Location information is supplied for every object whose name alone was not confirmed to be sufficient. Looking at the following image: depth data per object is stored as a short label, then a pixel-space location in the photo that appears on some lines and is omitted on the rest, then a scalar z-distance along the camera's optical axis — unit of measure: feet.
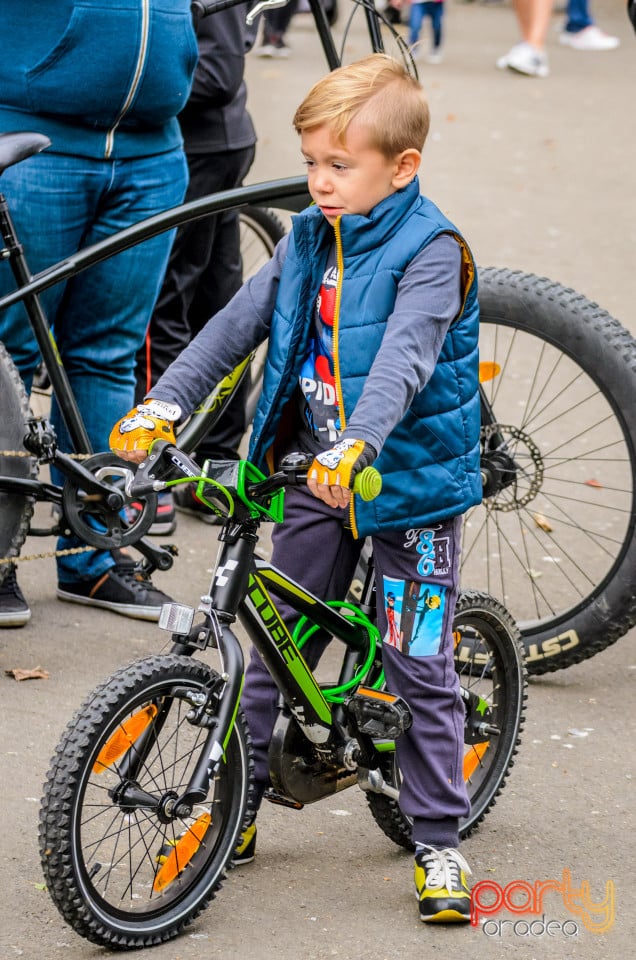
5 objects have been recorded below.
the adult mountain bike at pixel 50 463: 24.11
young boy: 17.89
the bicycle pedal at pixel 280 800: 20.36
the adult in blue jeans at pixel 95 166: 24.12
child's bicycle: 17.24
